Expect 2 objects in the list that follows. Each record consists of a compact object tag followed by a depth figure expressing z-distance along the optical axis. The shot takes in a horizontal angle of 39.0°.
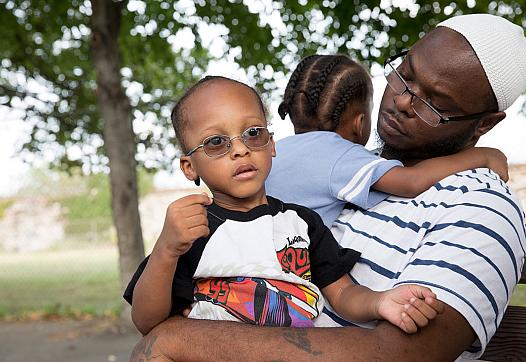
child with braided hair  2.07
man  1.70
